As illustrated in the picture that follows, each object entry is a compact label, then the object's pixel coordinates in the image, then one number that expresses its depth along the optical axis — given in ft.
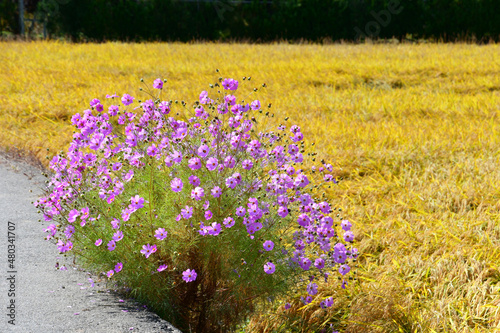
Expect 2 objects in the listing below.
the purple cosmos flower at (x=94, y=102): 17.35
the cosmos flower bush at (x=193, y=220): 16.19
